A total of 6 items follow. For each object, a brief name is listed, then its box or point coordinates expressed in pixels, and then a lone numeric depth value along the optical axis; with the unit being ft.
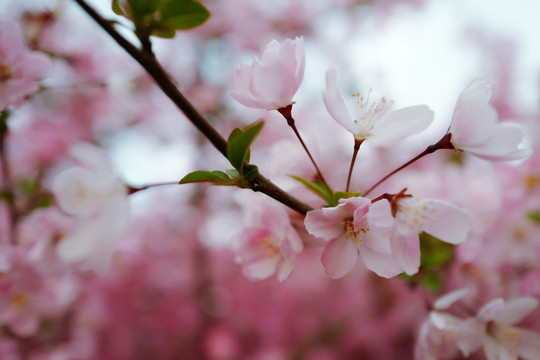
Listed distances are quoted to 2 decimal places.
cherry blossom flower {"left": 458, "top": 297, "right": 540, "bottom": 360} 1.41
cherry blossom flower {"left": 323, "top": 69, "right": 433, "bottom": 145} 1.30
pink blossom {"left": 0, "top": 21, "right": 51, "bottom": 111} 1.46
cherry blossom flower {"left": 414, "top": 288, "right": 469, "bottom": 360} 1.43
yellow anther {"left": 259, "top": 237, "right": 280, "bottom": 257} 1.41
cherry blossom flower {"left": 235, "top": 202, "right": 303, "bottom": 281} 1.35
